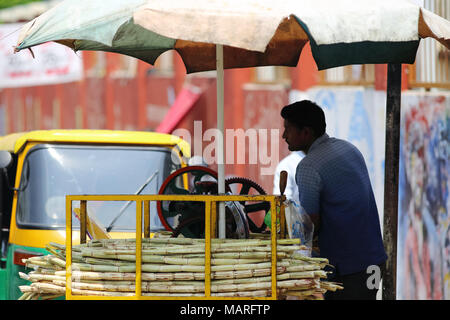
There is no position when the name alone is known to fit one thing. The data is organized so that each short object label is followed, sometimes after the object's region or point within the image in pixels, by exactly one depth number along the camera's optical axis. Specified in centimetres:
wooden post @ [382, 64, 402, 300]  1263
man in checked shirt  1024
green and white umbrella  787
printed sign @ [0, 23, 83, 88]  3953
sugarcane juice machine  928
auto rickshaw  1328
